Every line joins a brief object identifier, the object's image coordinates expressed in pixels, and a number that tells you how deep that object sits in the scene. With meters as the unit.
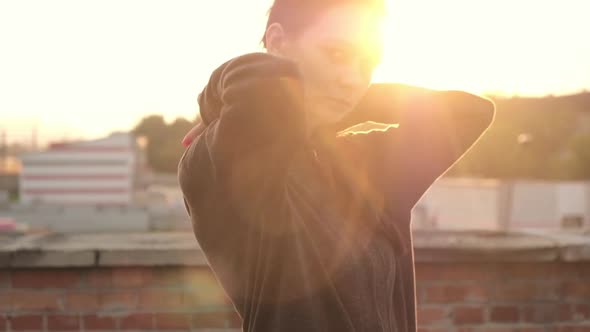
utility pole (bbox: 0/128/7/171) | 38.93
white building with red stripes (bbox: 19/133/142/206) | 25.56
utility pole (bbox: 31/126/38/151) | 39.08
